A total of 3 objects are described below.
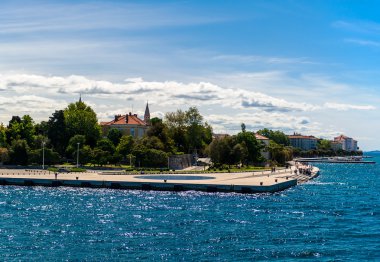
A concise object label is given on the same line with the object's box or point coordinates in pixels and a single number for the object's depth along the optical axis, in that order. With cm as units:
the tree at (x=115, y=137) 12950
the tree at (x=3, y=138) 12529
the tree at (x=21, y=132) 12650
